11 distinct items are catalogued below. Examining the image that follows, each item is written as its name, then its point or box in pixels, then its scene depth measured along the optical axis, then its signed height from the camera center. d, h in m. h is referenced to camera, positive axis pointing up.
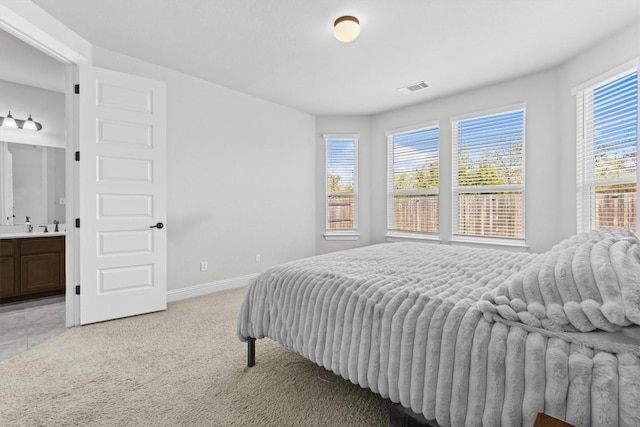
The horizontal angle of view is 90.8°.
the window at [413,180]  4.62 +0.48
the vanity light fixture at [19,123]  3.91 +1.13
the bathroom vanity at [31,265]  3.53 -0.63
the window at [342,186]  5.28 +0.43
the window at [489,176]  3.85 +0.46
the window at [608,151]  2.74 +0.56
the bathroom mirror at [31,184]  3.95 +0.37
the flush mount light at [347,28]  2.48 +1.46
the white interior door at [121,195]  2.86 +0.17
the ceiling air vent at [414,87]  3.93 +1.59
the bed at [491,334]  0.92 -0.45
